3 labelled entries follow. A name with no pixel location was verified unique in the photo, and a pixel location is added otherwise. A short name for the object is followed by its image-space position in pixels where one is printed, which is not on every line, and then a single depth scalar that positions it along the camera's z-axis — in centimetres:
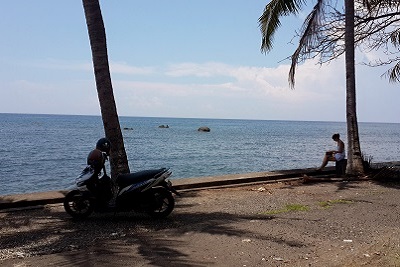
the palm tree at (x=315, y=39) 1137
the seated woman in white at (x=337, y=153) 1176
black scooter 672
